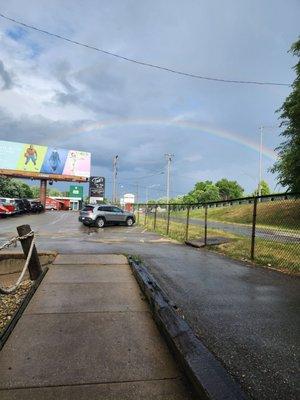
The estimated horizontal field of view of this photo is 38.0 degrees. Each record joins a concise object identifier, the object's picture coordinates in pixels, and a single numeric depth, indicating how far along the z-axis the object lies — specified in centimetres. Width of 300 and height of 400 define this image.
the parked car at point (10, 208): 4067
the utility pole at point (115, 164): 8492
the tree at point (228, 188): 15200
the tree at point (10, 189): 8653
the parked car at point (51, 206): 9631
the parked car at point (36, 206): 5641
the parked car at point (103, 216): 3238
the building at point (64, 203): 9719
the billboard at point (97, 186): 8506
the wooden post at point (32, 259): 818
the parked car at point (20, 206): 4434
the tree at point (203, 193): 13959
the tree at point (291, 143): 3319
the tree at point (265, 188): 10600
